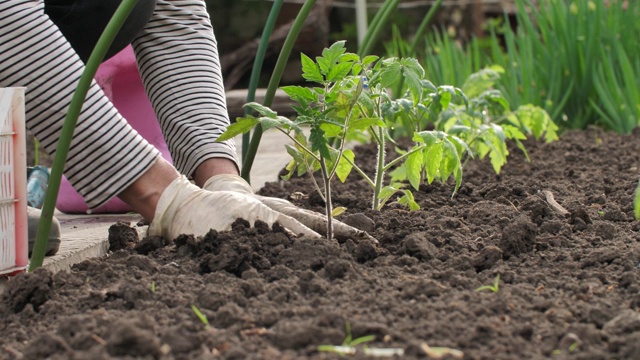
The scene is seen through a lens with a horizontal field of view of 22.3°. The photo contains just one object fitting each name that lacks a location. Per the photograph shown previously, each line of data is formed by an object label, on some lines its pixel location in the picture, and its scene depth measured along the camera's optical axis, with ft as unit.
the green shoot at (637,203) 5.59
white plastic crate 6.38
